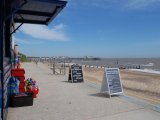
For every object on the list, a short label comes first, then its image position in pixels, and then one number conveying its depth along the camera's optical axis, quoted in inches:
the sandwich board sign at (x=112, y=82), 193.6
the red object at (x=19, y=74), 172.2
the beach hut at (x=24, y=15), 105.7
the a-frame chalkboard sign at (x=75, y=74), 297.5
